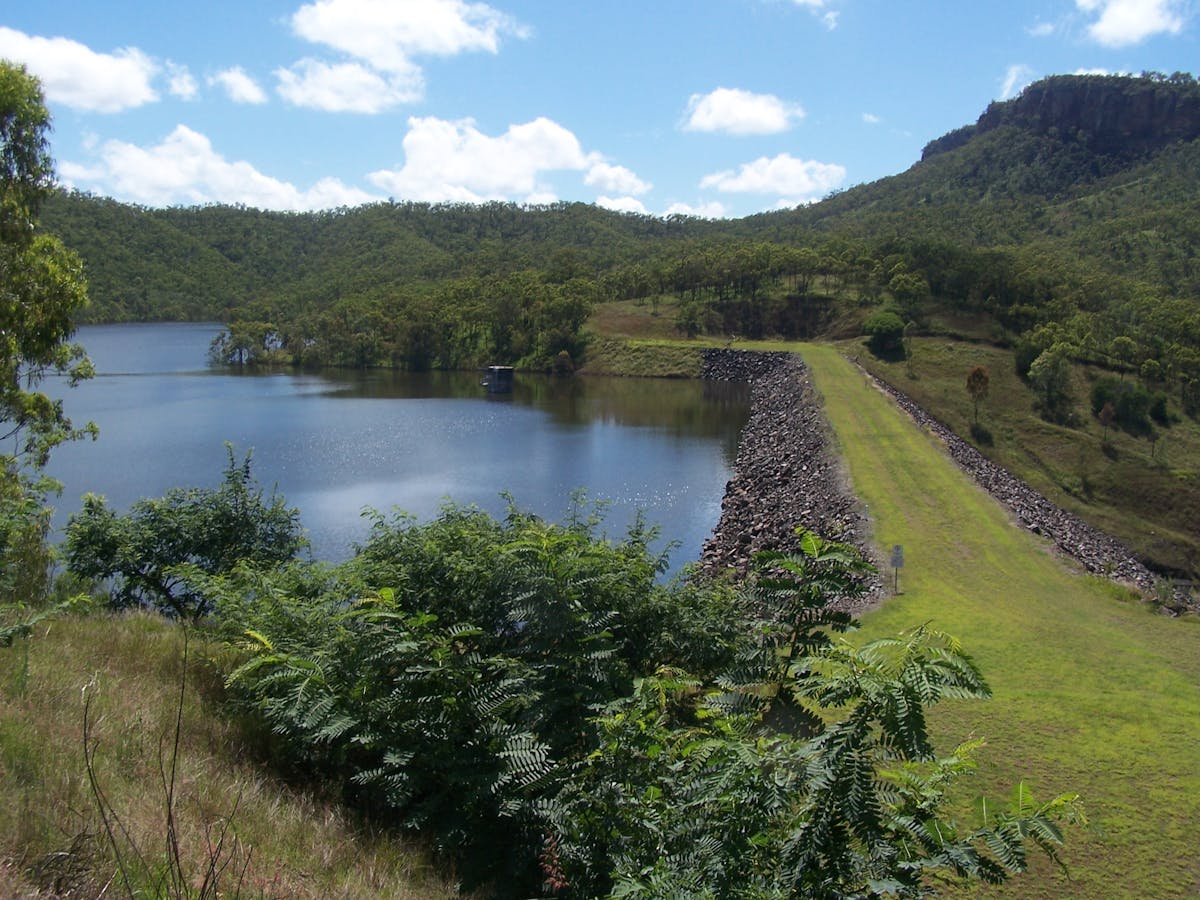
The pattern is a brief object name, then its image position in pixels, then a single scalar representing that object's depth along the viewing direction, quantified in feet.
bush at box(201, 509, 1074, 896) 11.78
